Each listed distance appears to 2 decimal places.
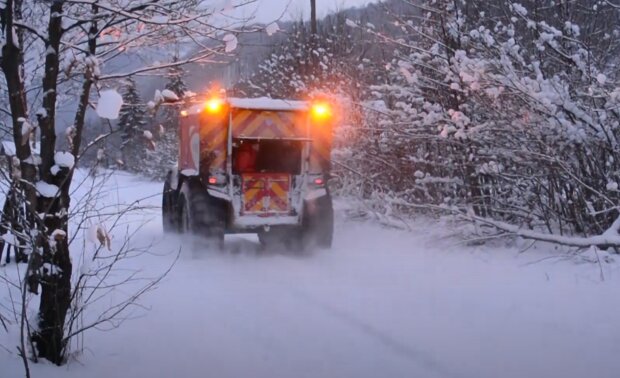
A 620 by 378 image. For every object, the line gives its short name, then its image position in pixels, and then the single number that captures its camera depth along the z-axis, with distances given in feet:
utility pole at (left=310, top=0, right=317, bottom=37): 55.62
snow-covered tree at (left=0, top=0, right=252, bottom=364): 11.68
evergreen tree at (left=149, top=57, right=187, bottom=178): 99.06
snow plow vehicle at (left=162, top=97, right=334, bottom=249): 26.27
